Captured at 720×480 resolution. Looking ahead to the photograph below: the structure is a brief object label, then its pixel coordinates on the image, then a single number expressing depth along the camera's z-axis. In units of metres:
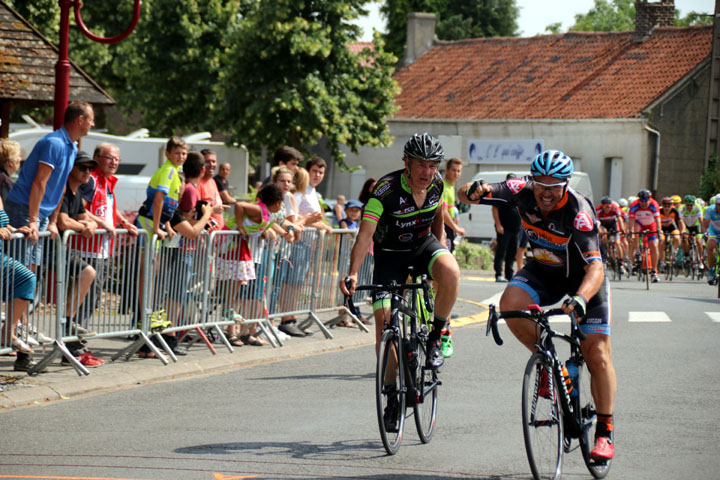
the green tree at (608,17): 91.50
